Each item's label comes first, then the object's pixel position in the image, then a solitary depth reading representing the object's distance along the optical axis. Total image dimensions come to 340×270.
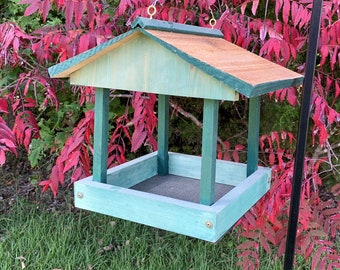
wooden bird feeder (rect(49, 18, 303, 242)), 1.09
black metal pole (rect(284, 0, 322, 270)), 1.05
